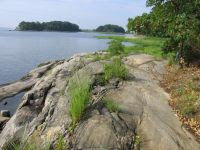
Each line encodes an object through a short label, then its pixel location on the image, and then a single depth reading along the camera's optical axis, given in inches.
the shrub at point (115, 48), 572.6
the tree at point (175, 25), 354.0
